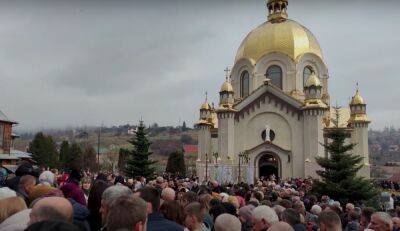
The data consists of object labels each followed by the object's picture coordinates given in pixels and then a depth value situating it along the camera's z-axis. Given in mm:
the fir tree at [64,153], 68275
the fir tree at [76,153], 68081
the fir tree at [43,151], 62594
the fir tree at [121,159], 65581
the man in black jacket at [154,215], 5012
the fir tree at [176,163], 59562
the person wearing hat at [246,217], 7590
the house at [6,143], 34031
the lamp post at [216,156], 40422
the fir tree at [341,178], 21906
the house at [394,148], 187625
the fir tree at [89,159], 74894
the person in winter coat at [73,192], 6832
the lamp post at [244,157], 40150
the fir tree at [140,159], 33750
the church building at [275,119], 39938
